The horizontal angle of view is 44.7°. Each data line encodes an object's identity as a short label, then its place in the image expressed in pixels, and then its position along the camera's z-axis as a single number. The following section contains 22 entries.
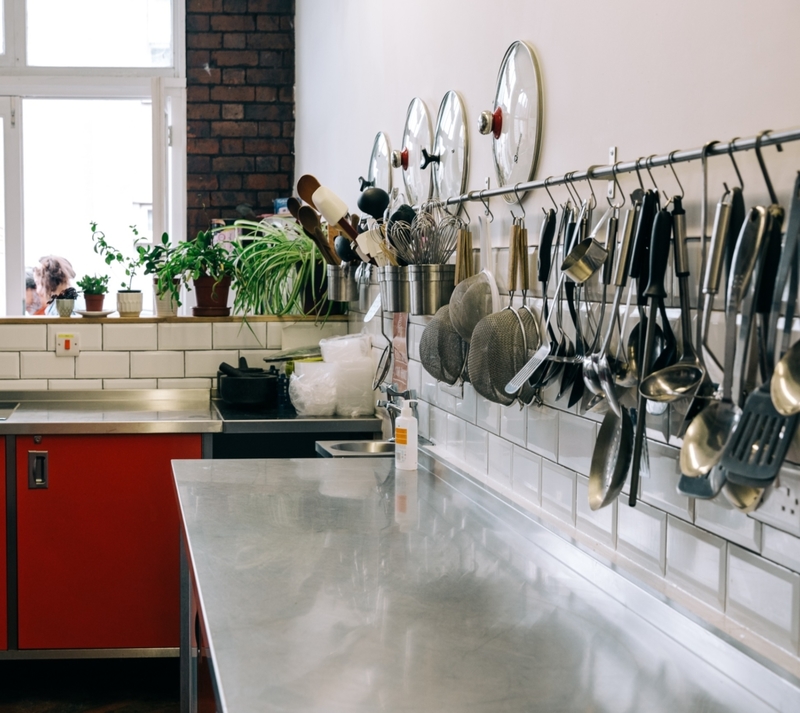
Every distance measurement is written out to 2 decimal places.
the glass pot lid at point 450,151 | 2.38
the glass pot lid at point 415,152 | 2.66
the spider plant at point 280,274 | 3.65
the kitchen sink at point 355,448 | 2.77
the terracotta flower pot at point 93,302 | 3.75
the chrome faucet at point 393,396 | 2.73
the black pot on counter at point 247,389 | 3.38
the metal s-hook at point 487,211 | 2.19
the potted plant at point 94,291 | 3.75
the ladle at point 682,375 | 1.24
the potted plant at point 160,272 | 3.71
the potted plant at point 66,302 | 3.72
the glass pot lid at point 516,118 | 1.95
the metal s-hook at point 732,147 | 1.18
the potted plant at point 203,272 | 3.72
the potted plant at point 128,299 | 3.73
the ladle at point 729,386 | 1.11
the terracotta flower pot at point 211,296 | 3.76
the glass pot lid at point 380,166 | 3.05
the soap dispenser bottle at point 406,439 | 2.40
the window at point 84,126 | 5.12
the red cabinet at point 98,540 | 3.12
